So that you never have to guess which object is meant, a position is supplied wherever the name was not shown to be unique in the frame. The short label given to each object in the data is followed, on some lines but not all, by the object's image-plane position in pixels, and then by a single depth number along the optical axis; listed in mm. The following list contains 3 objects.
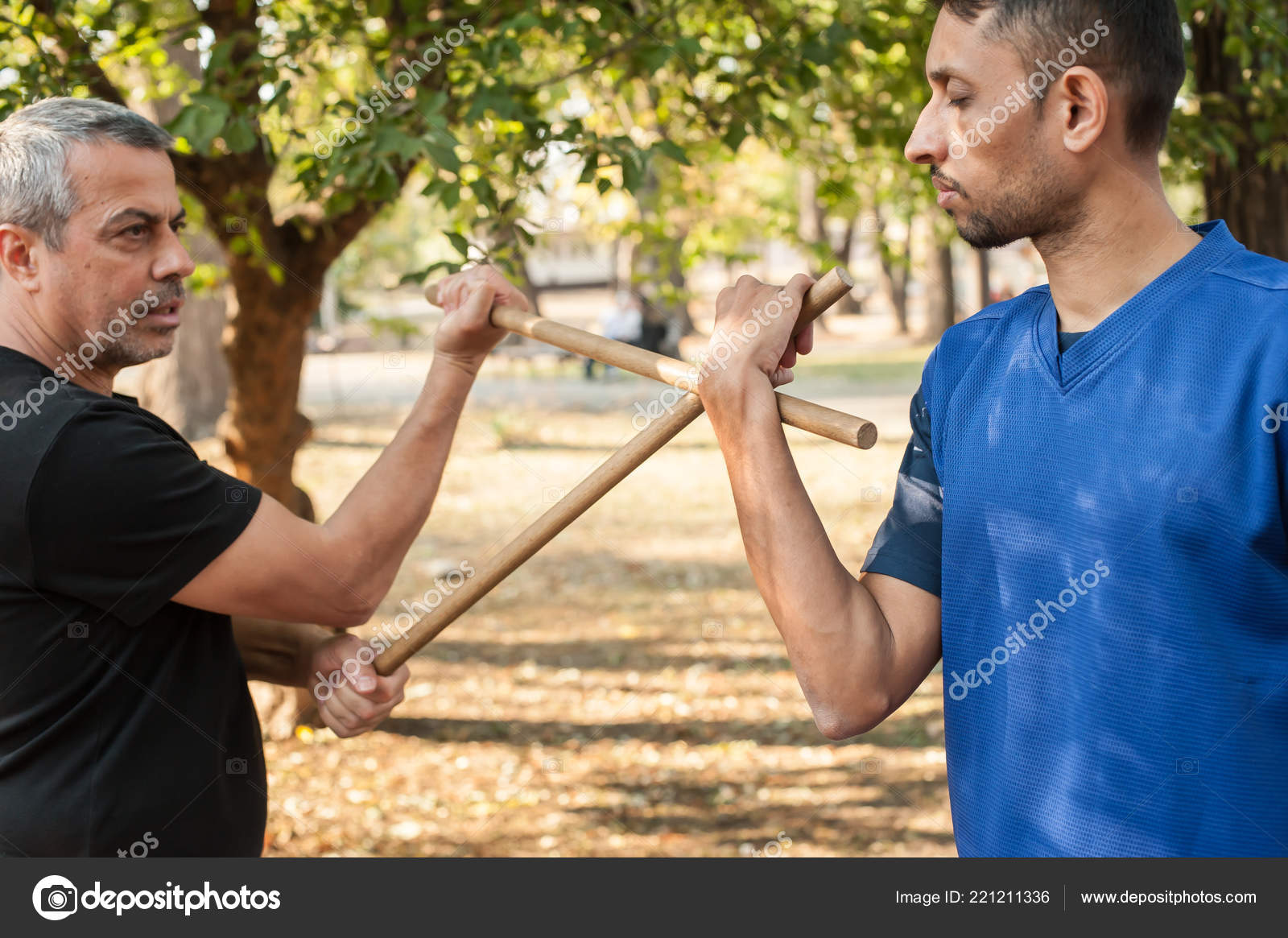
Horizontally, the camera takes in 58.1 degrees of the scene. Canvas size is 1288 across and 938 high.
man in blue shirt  1559
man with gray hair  1964
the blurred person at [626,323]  18828
